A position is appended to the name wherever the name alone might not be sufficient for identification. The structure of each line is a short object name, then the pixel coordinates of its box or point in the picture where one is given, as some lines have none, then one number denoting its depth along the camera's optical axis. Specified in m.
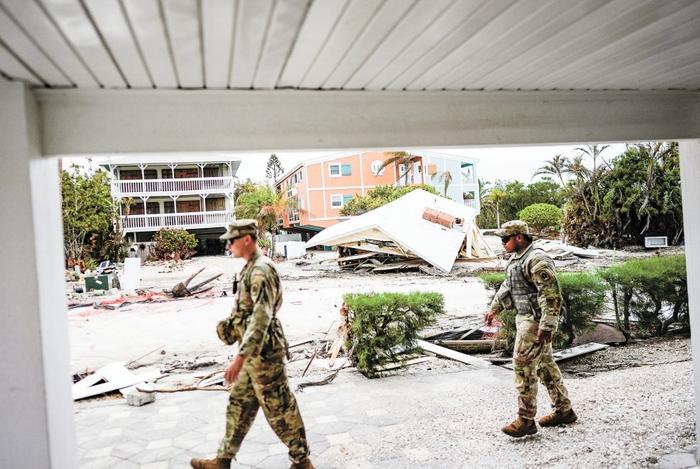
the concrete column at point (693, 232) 4.25
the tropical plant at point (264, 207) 35.03
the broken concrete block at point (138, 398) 6.07
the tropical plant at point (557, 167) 30.61
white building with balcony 37.41
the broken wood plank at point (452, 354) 7.33
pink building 41.88
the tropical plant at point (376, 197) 36.78
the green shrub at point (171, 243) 33.97
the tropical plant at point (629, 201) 24.77
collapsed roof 22.81
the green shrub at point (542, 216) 36.66
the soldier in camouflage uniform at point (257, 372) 3.69
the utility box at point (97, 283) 19.00
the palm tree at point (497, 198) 54.66
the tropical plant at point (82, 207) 27.00
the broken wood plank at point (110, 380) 6.72
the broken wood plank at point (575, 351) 7.21
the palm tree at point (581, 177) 27.95
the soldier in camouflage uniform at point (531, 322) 4.56
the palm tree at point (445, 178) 42.91
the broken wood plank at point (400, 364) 7.13
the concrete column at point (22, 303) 3.00
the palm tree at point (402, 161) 40.66
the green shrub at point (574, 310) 7.47
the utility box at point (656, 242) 22.28
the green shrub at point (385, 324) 6.77
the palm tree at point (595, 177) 27.47
